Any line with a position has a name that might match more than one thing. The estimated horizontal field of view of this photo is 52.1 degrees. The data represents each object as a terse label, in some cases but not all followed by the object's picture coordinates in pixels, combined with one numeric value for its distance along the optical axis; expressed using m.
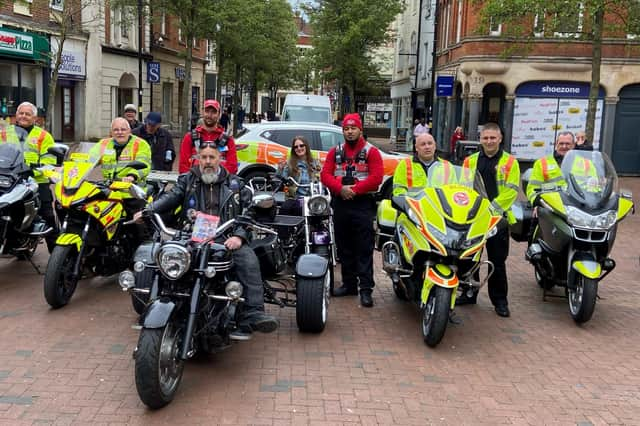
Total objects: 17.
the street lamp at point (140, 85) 24.81
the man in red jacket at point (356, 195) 6.54
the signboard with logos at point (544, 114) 23.56
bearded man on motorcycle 4.71
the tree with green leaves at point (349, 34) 33.31
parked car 12.65
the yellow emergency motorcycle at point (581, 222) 5.97
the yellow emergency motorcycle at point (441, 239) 5.23
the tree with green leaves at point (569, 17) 14.26
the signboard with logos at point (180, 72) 39.03
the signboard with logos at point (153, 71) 23.34
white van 21.66
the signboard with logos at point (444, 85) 23.41
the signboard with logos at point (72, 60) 25.19
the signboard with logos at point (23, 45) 21.25
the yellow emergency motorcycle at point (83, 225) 6.01
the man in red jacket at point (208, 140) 7.33
